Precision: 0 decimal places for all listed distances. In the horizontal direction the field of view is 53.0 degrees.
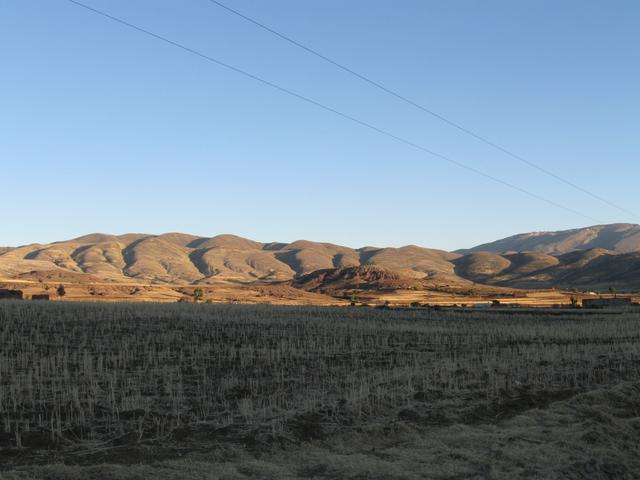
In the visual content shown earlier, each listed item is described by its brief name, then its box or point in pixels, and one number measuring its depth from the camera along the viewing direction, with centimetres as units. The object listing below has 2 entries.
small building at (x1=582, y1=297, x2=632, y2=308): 6320
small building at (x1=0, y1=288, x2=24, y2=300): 6352
